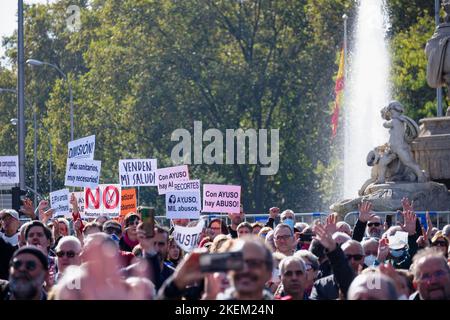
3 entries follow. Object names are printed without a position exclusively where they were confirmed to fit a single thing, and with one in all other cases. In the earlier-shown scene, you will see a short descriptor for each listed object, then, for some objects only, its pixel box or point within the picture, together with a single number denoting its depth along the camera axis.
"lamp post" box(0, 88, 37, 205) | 65.26
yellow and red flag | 47.59
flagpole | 48.38
